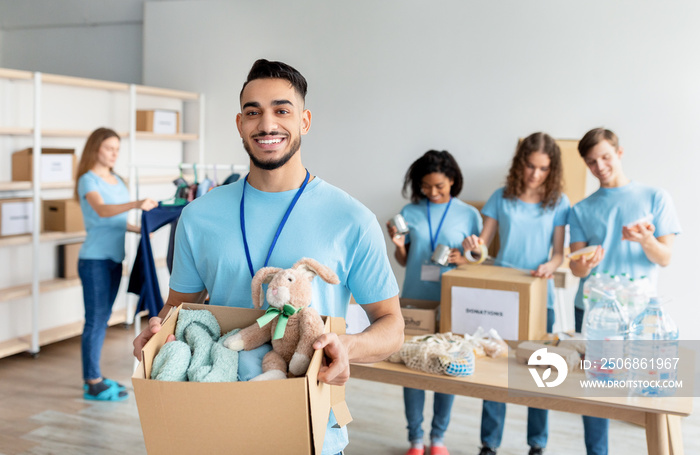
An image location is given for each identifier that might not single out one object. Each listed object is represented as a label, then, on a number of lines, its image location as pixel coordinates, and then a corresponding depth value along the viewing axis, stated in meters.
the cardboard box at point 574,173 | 4.42
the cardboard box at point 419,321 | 2.64
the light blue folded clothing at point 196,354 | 1.18
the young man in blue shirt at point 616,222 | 2.61
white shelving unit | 4.25
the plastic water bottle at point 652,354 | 1.99
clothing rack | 4.03
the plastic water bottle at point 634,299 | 2.29
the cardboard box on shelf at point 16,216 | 4.20
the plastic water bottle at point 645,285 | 2.42
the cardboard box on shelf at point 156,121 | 5.27
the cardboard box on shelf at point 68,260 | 4.61
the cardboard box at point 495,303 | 2.43
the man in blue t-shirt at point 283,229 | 1.41
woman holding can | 3.05
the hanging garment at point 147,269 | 3.82
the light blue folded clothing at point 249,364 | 1.27
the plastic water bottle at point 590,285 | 2.39
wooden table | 1.96
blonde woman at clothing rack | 3.71
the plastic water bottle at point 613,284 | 2.31
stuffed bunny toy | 1.23
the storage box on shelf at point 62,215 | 4.50
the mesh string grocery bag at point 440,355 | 2.20
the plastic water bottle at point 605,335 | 2.09
